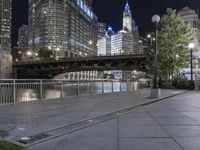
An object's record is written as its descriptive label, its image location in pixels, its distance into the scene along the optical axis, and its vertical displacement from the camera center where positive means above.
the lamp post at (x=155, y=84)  9.38 -0.48
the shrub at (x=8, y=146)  2.84 -1.29
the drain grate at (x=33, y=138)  3.36 -1.37
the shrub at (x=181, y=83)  15.96 -0.67
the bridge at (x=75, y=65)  37.56 +3.21
